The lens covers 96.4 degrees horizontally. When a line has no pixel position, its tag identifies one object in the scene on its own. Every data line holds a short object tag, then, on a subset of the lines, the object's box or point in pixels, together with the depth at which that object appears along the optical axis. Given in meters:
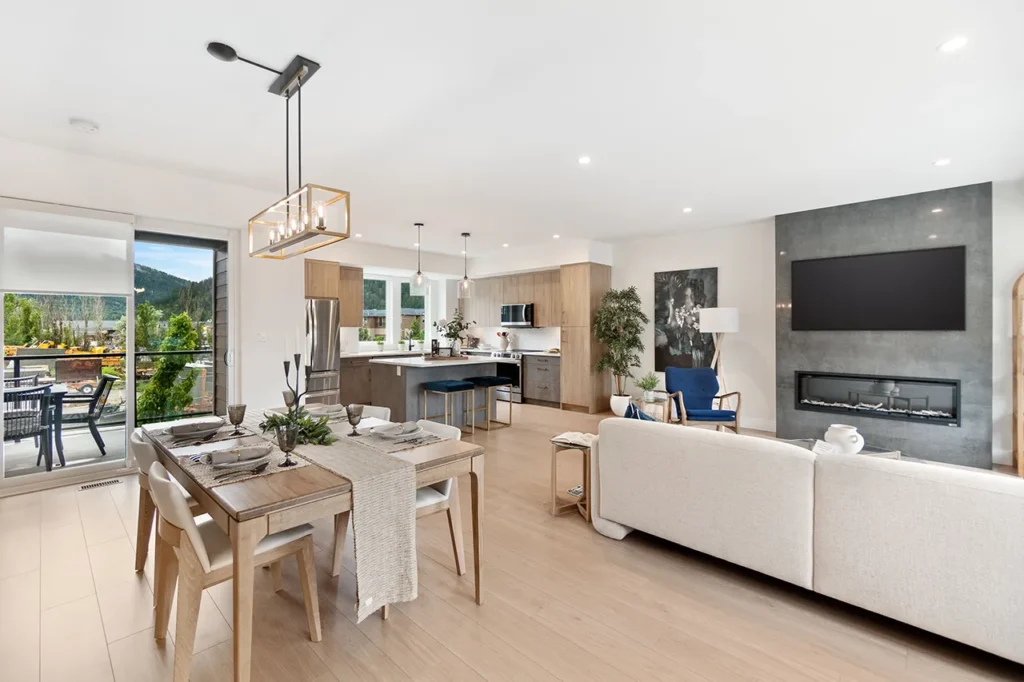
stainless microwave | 8.11
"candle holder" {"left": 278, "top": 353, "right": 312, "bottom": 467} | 1.86
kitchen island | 5.40
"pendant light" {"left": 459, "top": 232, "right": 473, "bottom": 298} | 6.16
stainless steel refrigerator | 6.55
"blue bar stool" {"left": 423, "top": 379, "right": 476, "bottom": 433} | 5.31
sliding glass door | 3.67
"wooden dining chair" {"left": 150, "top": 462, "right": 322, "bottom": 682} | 1.59
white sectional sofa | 1.73
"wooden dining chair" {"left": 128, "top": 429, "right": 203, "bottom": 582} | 2.13
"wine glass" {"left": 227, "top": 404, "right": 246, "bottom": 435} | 2.40
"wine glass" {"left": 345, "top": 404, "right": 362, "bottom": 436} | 2.36
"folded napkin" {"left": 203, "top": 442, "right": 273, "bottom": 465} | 1.89
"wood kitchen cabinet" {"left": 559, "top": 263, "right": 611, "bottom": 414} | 7.12
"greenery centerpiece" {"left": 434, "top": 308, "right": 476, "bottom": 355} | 6.59
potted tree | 6.87
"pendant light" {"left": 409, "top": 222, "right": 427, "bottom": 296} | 5.91
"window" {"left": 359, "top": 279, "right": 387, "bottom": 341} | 8.30
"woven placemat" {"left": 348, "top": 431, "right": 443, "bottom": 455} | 2.20
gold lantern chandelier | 2.36
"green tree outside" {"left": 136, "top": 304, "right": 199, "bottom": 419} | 4.48
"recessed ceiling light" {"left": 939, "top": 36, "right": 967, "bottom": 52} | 2.18
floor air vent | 3.76
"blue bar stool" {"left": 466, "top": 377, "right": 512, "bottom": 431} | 5.63
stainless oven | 8.14
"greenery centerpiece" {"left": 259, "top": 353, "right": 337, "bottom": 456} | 1.99
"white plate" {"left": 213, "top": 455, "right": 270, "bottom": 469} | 1.84
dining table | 1.49
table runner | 1.79
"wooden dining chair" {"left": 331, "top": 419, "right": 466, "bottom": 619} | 2.28
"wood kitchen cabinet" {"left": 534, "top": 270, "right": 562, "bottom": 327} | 7.81
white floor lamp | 5.62
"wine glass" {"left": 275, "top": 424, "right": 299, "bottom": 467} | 1.86
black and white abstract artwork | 6.37
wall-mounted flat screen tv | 4.51
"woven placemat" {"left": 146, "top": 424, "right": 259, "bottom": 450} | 2.28
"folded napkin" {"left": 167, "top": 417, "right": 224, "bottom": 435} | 2.39
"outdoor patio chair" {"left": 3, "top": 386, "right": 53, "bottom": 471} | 3.67
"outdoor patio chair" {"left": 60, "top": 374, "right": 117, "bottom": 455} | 4.04
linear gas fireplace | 4.57
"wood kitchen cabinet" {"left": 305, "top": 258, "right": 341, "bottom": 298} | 6.72
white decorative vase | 2.61
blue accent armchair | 5.23
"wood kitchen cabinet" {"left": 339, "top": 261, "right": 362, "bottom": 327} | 7.25
